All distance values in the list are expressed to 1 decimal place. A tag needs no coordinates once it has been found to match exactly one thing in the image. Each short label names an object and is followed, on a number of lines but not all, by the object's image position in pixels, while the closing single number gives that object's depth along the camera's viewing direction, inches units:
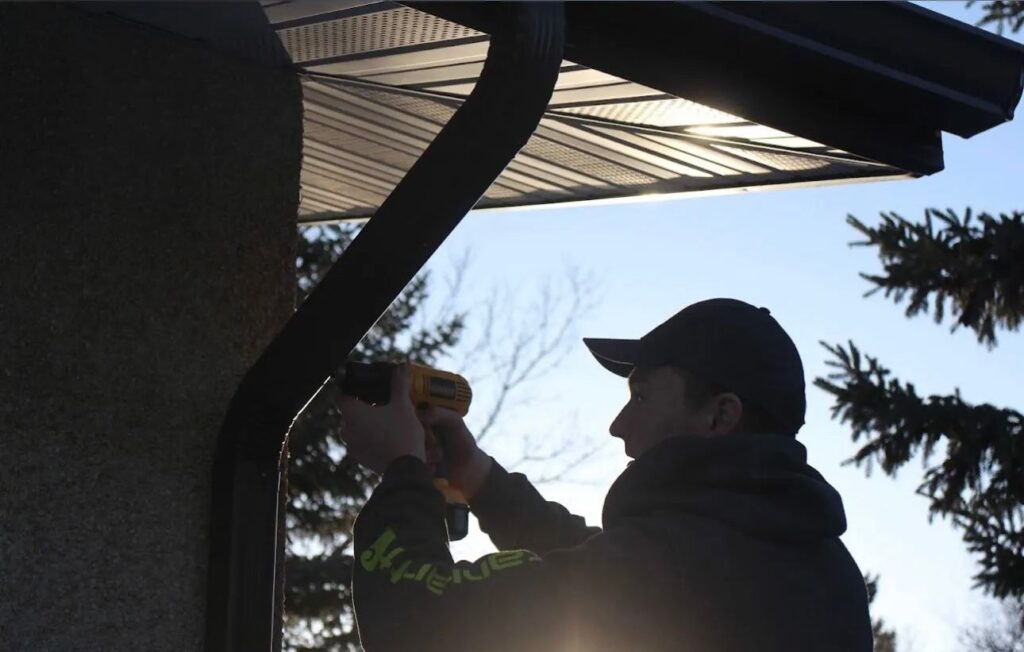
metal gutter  96.3
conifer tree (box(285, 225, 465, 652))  577.0
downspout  86.5
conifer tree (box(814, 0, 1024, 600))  445.4
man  91.4
